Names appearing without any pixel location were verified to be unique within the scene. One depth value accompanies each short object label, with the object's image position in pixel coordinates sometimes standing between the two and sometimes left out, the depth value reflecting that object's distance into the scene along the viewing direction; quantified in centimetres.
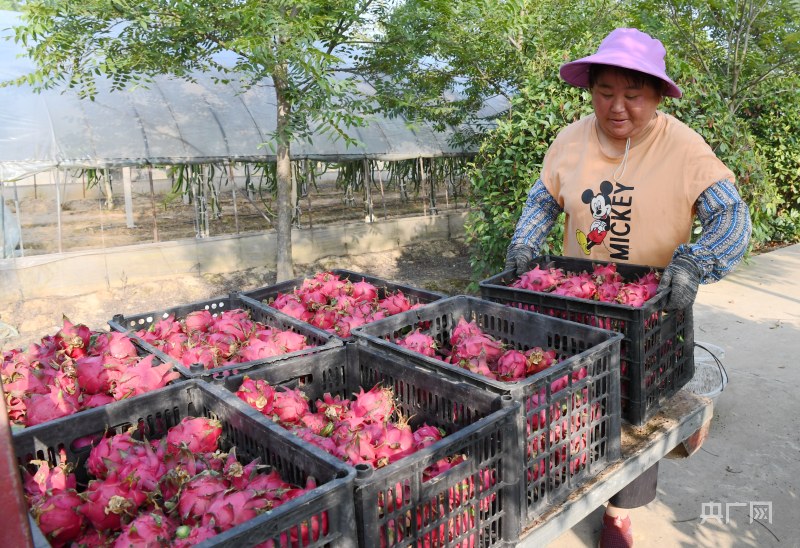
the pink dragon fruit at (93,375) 192
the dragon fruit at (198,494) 131
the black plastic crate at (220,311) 192
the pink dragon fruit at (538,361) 192
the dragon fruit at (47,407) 172
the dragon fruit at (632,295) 220
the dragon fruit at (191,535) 122
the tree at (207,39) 546
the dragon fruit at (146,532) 124
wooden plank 168
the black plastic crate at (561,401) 167
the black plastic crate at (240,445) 114
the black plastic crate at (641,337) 204
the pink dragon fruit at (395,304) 264
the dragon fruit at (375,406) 172
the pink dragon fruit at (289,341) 221
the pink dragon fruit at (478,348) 203
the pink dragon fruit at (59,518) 132
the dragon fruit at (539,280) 248
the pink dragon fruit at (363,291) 283
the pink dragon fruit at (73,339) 218
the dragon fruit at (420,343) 209
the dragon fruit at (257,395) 172
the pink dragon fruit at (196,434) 159
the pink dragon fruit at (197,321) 254
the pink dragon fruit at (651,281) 228
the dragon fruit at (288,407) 174
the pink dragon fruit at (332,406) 179
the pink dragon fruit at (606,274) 247
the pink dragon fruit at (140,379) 183
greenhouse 991
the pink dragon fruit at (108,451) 151
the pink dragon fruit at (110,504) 135
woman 232
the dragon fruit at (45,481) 141
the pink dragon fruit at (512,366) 191
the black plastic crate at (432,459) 132
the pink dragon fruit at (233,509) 126
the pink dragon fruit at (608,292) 228
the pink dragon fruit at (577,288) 234
